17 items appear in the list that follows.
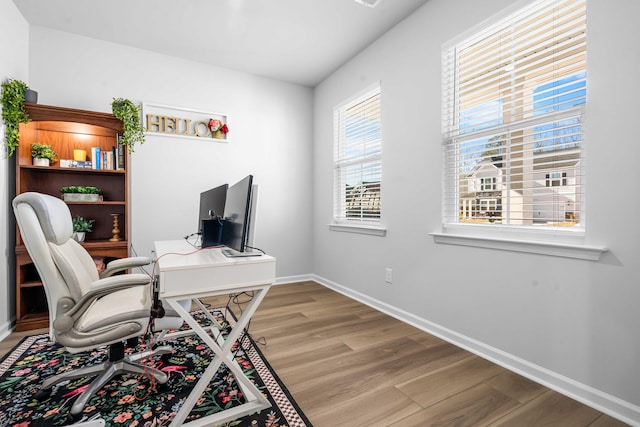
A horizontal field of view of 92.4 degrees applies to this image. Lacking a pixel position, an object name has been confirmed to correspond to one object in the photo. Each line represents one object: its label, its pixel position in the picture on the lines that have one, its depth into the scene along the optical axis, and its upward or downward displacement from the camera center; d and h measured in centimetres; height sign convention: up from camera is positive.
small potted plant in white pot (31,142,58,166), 268 +49
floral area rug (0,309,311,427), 146 -99
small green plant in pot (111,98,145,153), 287 +86
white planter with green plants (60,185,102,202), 279 +14
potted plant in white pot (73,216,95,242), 277 -17
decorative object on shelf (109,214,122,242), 299 -21
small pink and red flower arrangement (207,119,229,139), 359 +95
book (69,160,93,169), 285 +42
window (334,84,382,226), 325 +55
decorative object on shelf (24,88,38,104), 258 +96
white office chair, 141 -42
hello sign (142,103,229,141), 334 +99
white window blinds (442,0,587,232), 171 +57
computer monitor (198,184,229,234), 205 +5
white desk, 133 -35
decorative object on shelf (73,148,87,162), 292 +52
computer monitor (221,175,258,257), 152 -6
